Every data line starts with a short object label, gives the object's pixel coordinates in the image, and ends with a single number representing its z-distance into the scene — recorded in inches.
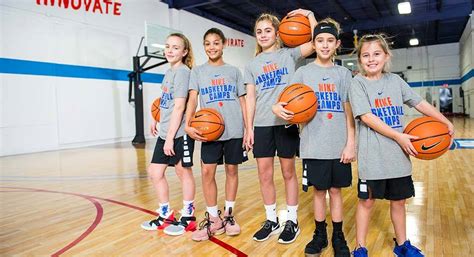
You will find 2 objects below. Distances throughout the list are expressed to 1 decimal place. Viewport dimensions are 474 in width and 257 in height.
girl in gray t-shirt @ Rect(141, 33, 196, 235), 95.5
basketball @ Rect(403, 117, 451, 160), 68.6
